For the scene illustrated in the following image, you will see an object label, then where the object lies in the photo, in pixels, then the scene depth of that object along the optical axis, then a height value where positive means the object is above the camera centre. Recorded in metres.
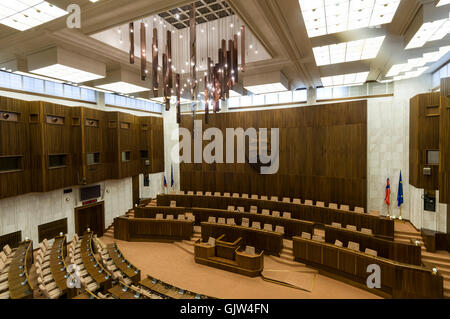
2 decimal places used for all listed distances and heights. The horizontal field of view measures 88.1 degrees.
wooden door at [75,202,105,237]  10.05 -2.86
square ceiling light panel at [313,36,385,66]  5.58 +2.60
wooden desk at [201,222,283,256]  7.72 -2.89
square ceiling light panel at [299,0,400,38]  4.06 +2.59
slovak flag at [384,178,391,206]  9.57 -1.80
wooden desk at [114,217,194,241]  9.42 -3.11
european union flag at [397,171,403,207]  9.19 -1.71
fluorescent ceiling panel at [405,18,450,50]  4.70 +2.56
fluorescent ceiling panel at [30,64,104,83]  6.49 +2.44
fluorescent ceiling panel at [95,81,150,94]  8.52 +2.58
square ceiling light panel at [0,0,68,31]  4.08 +2.68
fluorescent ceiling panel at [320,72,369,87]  8.34 +2.75
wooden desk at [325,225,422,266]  6.16 -2.67
